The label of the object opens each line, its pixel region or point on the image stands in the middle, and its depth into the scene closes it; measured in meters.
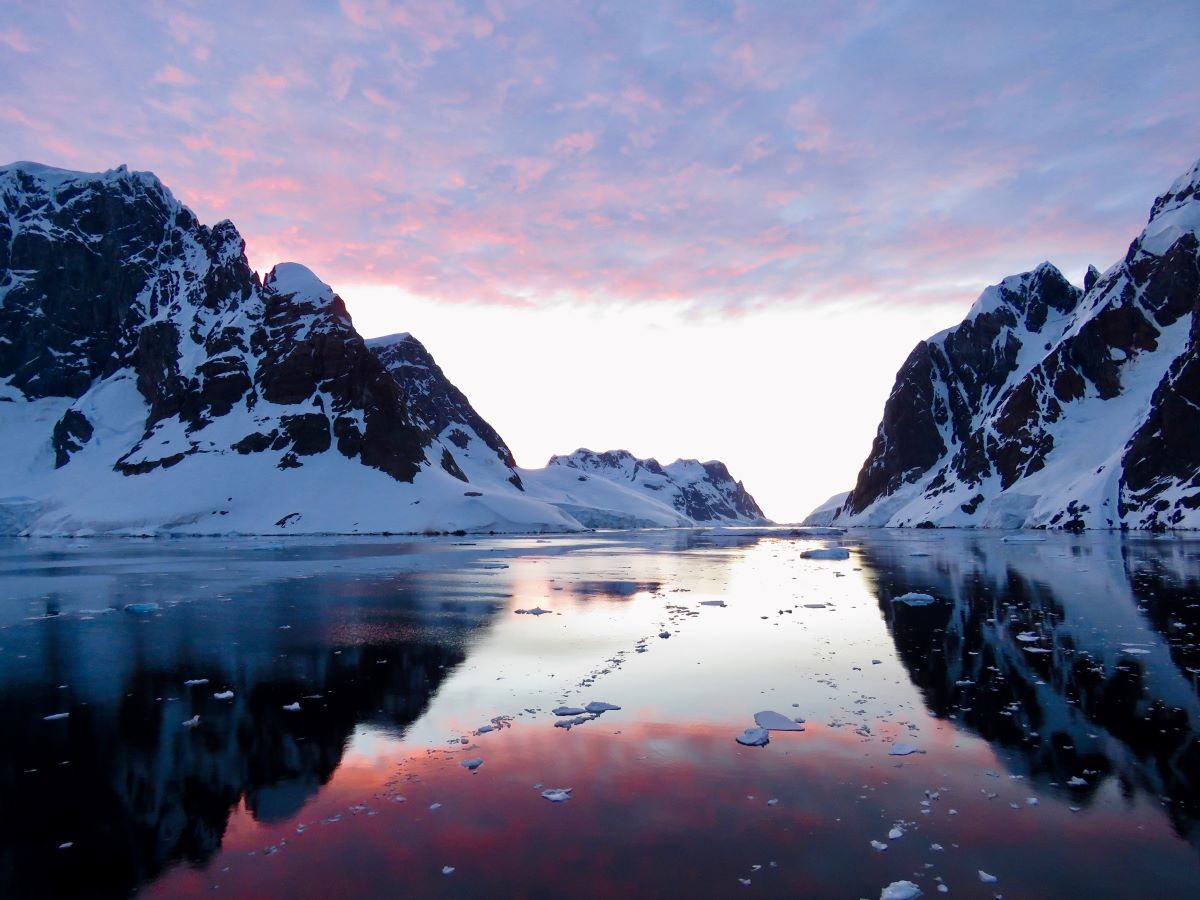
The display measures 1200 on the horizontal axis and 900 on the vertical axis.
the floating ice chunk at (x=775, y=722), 12.47
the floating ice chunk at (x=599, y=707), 13.79
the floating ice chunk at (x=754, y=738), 11.82
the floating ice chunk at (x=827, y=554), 51.47
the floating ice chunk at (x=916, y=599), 27.64
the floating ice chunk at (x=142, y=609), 26.80
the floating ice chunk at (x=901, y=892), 7.05
